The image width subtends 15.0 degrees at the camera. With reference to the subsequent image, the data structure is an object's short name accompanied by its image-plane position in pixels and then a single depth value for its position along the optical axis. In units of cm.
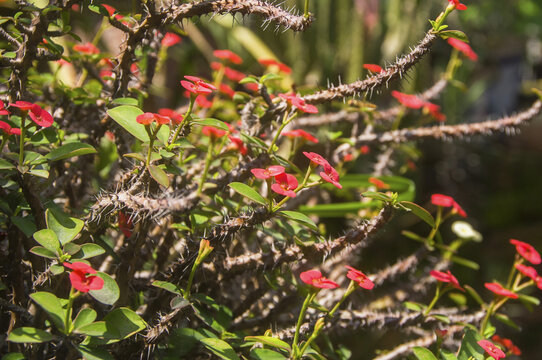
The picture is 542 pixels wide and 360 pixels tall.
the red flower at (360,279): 90
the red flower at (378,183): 102
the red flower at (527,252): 96
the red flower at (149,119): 87
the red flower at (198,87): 89
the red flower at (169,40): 103
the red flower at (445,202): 99
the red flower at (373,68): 95
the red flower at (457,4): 92
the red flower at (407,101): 104
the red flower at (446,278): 94
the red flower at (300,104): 91
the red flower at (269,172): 89
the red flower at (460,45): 103
